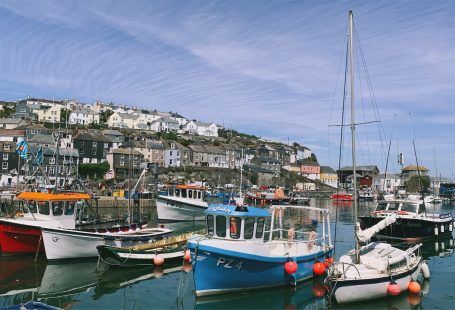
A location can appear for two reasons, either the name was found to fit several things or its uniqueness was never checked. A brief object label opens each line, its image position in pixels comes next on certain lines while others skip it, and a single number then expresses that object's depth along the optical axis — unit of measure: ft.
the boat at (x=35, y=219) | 78.64
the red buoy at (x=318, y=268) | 67.00
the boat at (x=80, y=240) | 75.25
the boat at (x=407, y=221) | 111.99
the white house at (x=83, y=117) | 422.82
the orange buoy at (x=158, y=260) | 73.92
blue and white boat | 55.67
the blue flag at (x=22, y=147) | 115.69
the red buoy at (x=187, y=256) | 67.04
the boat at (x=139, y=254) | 72.79
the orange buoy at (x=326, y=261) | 67.26
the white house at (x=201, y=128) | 503.40
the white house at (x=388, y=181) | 479.41
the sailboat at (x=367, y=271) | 52.80
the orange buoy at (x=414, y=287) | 59.36
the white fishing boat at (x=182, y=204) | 152.25
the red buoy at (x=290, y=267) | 59.98
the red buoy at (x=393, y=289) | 54.39
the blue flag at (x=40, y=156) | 140.81
